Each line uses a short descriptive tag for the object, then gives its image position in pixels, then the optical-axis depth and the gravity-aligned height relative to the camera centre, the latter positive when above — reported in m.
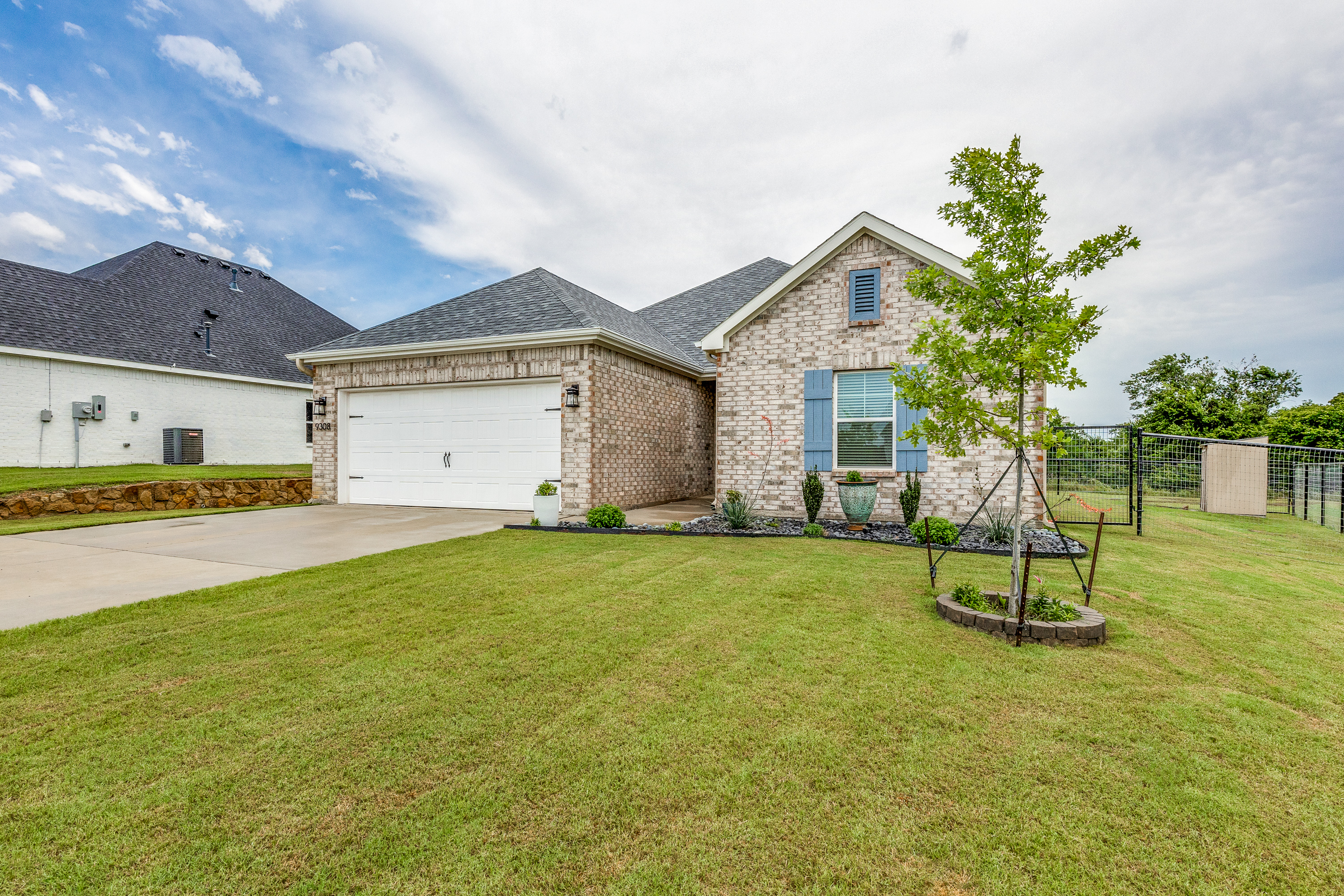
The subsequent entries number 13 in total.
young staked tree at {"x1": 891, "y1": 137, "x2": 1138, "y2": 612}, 3.70 +0.98
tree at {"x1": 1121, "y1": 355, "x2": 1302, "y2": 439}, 20.44 +2.41
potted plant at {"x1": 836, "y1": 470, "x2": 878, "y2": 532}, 8.11 -0.80
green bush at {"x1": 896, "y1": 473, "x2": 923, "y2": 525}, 8.13 -0.83
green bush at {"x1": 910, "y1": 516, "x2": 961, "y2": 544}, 6.88 -1.11
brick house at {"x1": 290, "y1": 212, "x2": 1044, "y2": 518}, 8.84 +0.88
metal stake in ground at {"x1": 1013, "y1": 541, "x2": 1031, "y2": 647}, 3.53 -1.08
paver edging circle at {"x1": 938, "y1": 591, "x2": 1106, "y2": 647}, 3.55 -1.23
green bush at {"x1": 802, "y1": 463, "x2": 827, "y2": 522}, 8.34 -0.77
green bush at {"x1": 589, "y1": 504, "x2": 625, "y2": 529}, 8.20 -1.12
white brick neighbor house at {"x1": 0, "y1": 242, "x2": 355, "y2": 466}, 13.32 +2.26
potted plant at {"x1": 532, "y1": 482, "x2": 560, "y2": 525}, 8.59 -0.97
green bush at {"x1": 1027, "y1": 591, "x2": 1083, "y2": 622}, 3.76 -1.16
